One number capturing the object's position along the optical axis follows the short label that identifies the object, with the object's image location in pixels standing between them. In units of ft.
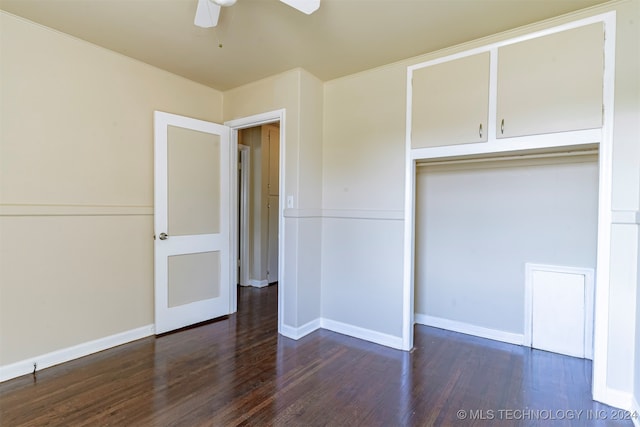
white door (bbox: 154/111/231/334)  10.20
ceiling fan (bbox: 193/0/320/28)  5.84
